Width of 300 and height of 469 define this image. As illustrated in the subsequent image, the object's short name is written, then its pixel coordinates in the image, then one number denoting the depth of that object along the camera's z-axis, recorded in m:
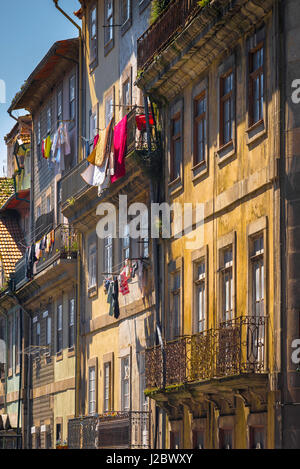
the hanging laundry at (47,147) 45.44
